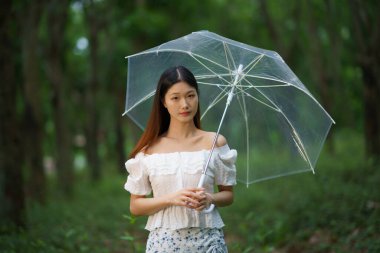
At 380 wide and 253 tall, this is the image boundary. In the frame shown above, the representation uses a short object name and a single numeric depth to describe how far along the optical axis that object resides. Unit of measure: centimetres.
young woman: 391
